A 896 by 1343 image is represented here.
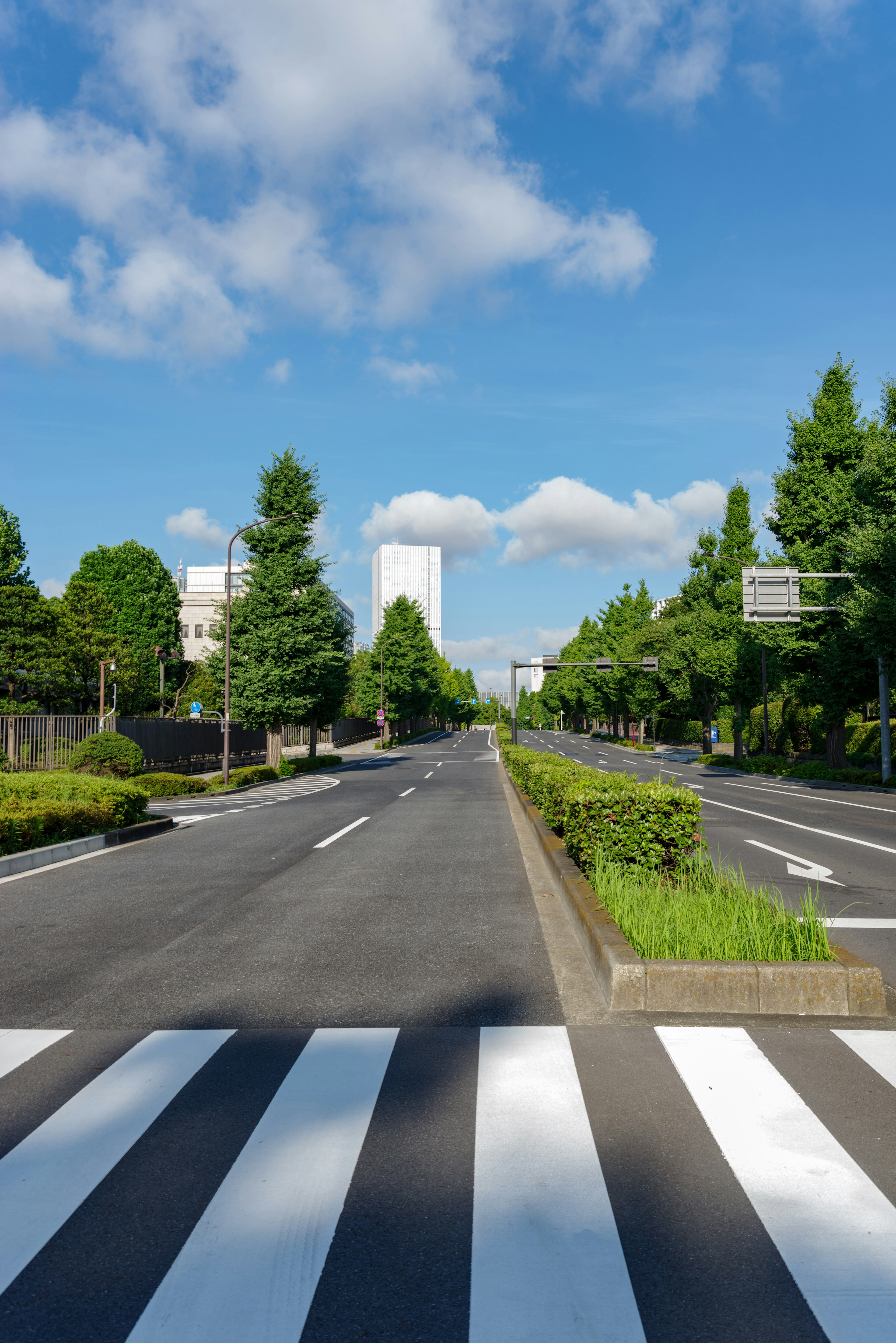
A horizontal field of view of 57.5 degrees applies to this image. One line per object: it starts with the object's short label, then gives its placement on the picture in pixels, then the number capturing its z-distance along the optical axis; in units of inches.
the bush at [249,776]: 1079.6
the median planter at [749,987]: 191.5
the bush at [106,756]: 752.3
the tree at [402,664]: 2696.9
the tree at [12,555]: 1568.2
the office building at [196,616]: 4180.6
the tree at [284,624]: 1277.1
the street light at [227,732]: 1053.2
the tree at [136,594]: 2316.7
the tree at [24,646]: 1444.4
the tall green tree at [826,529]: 1125.1
